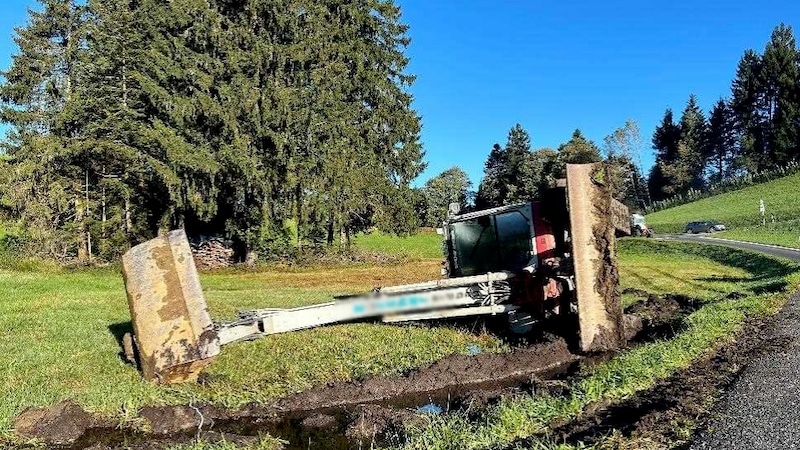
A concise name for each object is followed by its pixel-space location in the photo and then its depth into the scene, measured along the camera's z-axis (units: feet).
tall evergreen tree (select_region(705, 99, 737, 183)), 310.24
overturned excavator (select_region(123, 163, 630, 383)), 21.43
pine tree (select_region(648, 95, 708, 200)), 294.87
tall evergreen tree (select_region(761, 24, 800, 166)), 244.42
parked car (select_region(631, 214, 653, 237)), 125.49
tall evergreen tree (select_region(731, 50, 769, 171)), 273.54
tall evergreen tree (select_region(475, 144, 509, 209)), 256.32
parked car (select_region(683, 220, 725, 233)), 156.15
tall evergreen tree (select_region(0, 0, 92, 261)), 83.76
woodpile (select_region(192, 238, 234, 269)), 94.17
